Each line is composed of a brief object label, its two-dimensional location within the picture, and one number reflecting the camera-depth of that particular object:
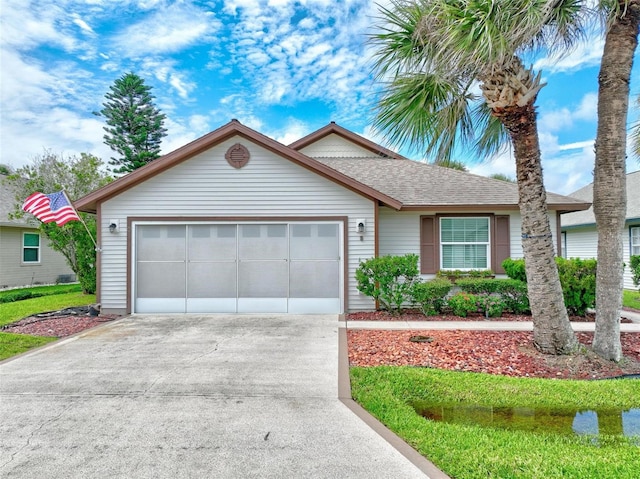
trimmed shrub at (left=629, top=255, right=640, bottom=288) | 11.14
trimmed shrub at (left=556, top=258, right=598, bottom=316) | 8.02
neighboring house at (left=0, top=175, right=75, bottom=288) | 14.52
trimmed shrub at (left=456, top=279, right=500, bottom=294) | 8.62
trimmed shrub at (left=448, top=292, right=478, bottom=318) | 8.35
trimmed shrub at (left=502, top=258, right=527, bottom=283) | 8.75
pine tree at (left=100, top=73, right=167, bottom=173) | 27.27
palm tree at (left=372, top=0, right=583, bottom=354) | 4.61
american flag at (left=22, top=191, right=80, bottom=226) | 8.55
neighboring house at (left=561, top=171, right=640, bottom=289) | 13.31
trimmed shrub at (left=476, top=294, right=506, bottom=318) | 8.36
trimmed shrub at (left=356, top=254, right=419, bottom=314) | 8.29
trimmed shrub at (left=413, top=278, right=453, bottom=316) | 8.47
